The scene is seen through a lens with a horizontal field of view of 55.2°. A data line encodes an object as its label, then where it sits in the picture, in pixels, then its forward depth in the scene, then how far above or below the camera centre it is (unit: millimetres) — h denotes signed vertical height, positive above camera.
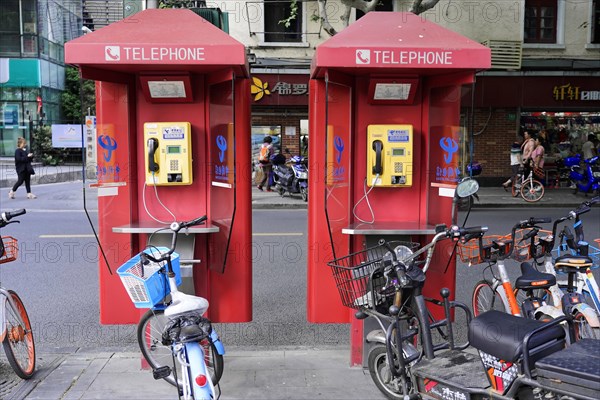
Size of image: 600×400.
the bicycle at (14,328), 4000 -1217
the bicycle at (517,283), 4262 -938
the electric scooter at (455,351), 2453 -949
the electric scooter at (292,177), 14898 -488
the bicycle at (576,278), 4086 -934
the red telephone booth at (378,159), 4555 -4
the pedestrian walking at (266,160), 16016 -40
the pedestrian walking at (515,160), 15602 -54
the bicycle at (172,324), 3127 -973
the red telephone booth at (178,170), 4539 -92
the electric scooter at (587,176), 14844 -474
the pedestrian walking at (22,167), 14867 -204
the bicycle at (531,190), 14422 -803
